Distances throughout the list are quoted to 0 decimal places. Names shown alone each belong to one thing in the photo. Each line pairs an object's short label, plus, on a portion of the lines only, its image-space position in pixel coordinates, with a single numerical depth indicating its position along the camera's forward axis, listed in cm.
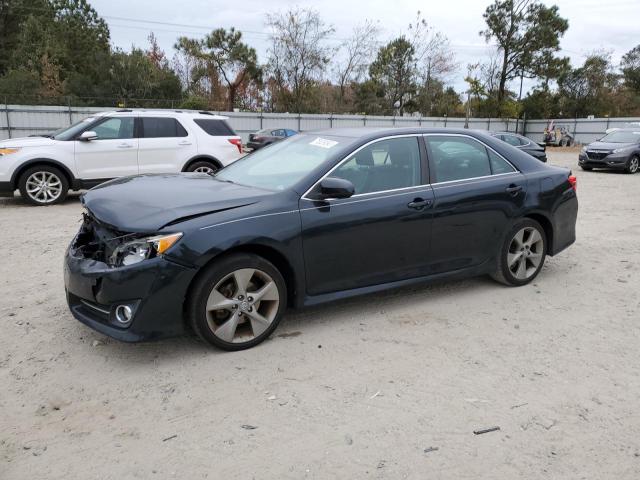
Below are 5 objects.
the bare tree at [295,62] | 4294
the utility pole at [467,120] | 4175
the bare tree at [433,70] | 5053
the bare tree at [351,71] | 4741
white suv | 965
